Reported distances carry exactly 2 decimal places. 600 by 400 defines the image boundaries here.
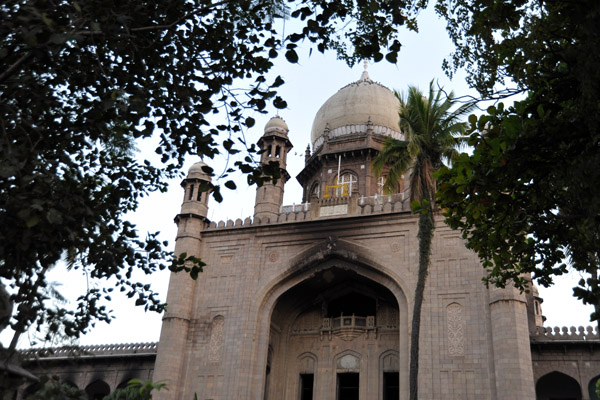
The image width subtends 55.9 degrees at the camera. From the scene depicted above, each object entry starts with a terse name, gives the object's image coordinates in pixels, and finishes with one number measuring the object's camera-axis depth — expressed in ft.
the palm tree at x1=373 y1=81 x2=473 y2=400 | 57.00
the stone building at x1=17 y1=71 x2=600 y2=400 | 69.41
